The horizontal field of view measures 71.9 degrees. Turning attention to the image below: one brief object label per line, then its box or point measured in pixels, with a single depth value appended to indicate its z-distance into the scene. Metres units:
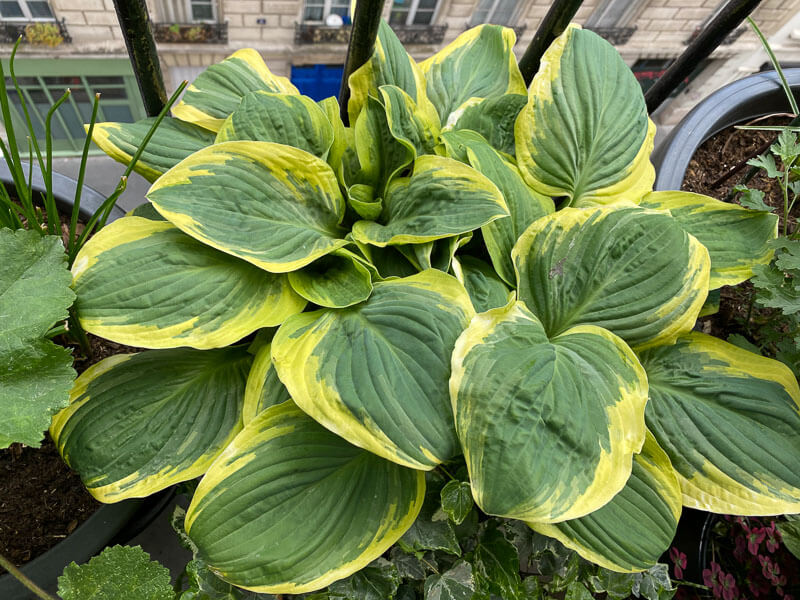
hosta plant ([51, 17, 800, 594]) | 0.45
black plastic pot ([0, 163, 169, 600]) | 0.54
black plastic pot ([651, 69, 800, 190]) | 0.78
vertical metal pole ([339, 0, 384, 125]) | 0.57
